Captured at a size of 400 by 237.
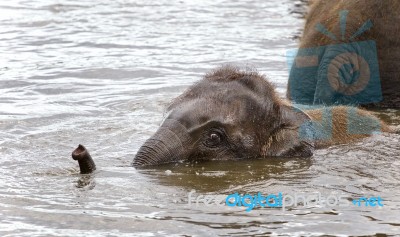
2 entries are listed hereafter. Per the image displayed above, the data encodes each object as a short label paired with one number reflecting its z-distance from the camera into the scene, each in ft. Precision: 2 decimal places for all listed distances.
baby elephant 59.21
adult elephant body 76.64
